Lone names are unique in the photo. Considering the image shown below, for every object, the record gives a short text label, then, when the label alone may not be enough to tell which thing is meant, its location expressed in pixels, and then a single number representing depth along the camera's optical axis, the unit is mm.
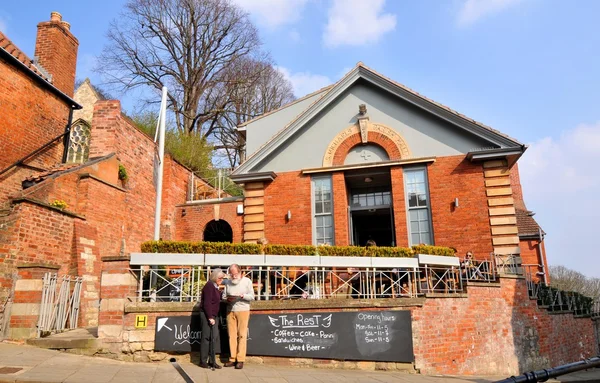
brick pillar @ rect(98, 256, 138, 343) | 7887
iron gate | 8609
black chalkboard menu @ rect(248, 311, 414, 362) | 8281
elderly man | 7637
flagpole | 11583
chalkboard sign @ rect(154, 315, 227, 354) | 7965
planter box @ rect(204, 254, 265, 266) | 8617
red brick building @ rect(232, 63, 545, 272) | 13422
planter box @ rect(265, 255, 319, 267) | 9016
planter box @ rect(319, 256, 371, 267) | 9395
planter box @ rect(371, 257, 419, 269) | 9508
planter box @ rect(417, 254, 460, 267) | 9758
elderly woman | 7504
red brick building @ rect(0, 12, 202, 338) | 9422
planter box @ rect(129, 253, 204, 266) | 8133
